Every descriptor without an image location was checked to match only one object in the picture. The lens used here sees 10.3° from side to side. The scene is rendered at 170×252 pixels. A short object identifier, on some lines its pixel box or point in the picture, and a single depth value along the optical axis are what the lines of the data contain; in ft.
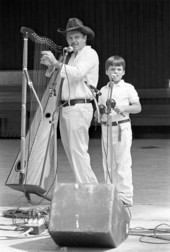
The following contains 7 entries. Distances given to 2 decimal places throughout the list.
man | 27.03
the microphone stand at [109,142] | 24.33
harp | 27.05
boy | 27.06
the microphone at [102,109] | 25.07
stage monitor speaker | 19.64
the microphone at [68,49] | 24.09
